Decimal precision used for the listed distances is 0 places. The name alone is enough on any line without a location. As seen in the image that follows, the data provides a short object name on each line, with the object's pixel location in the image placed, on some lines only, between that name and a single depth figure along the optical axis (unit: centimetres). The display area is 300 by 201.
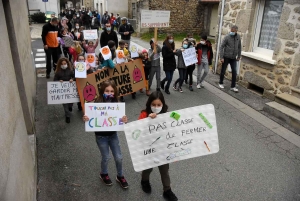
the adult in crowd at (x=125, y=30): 1116
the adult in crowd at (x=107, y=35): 905
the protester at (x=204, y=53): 760
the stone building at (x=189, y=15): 1884
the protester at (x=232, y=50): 740
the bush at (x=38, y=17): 2631
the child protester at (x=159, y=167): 312
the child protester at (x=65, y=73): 542
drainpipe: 879
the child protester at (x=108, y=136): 337
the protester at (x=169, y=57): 706
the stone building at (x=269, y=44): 631
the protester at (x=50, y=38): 814
